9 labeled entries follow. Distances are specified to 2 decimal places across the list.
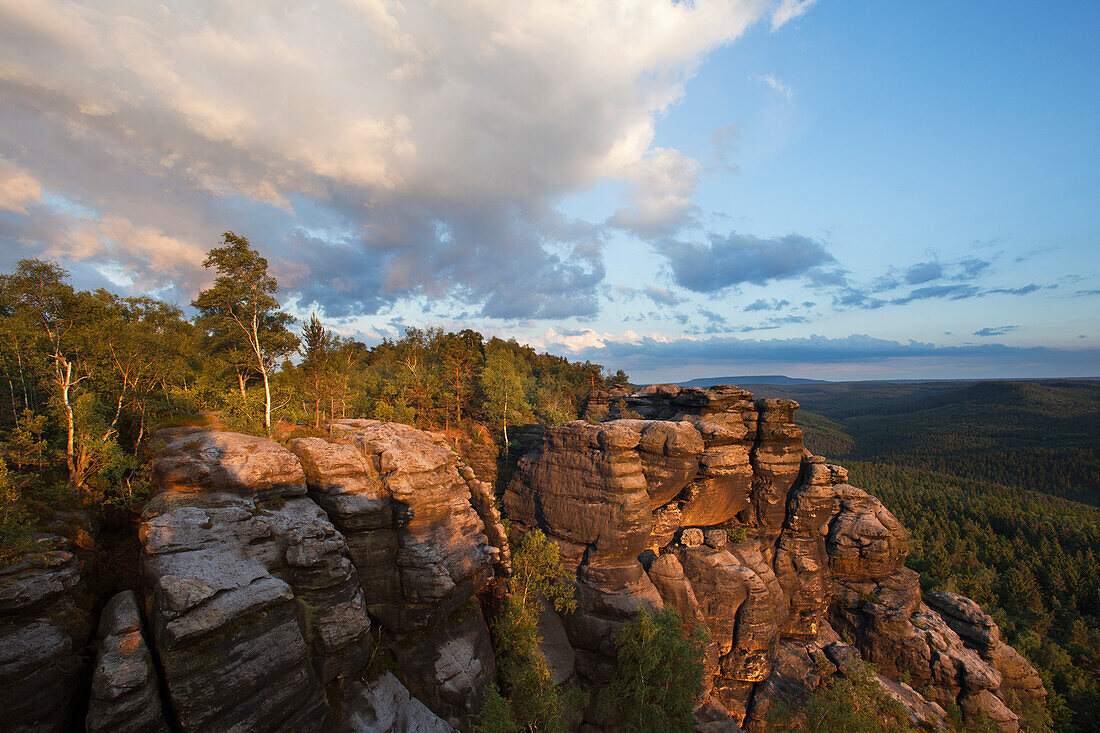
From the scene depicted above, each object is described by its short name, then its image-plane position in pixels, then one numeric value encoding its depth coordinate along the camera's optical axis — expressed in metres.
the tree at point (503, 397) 45.88
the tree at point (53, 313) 17.02
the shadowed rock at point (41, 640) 10.95
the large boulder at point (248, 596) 12.57
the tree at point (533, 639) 20.56
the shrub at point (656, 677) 20.86
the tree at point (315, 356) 30.17
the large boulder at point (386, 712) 17.02
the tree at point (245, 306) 22.64
